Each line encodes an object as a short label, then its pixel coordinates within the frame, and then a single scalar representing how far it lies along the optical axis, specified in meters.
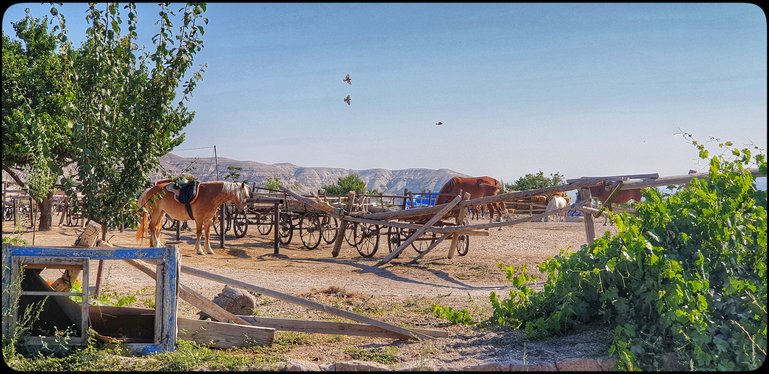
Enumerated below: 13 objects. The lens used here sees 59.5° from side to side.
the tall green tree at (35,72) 18.84
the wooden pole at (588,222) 12.62
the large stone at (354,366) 5.52
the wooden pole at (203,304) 6.70
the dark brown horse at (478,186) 24.55
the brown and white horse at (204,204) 16.31
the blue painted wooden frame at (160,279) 6.10
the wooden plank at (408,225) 15.07
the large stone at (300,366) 5.53
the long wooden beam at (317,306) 7.00
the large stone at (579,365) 5.55
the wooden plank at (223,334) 6.66
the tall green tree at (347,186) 43.31
